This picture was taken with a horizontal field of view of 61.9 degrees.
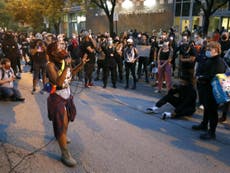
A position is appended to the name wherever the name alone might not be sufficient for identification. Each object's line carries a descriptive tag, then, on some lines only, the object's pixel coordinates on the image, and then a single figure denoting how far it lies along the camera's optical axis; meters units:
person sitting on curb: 5.18
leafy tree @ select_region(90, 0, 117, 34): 13.48
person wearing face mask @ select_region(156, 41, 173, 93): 6.03
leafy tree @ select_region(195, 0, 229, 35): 10.63
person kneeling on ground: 4.38
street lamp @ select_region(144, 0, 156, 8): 19.77
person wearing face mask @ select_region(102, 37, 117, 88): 6.78
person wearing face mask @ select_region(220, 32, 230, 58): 6.50
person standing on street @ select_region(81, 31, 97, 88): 6.51
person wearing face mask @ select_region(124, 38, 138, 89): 6.58
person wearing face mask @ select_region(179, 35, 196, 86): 5.76
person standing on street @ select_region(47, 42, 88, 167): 2.64
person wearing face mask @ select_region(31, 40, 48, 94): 6.07
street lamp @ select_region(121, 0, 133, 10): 21.67
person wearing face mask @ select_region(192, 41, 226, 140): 3.45
